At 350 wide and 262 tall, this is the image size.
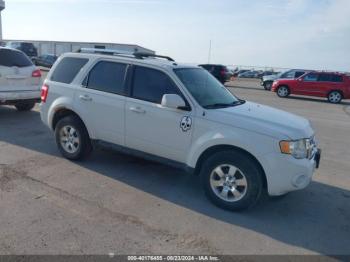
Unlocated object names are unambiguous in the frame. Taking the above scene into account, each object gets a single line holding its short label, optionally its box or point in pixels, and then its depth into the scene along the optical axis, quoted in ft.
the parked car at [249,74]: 174.38
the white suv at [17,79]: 27.91
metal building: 163.12
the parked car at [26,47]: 122.83
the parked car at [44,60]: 104.12
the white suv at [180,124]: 13.41
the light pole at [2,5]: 186.80
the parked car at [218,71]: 90.27
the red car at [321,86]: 64.54
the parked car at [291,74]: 76.42
